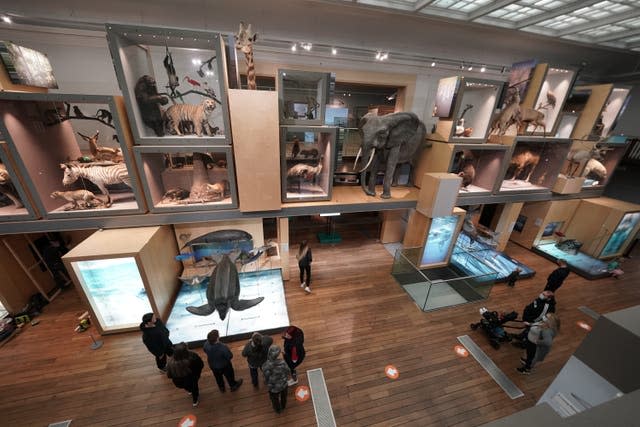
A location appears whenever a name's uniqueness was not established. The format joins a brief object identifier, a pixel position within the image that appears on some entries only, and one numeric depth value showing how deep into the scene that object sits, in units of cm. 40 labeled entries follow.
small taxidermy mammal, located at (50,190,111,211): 416
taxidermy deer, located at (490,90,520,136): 594
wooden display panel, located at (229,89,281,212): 405
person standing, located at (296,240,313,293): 538
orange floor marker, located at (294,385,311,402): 355
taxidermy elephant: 564
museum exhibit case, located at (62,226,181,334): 392
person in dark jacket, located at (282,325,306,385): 327
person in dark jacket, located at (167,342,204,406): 297
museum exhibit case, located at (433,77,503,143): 547
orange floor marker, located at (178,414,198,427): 323
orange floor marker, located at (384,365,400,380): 394
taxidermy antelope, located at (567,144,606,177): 668
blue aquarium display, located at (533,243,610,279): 655
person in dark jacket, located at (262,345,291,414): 298
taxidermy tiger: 423
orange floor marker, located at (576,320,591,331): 493
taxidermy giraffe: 418
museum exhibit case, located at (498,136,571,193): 668
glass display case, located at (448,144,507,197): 634
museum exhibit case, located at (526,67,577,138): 584
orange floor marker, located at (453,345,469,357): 433
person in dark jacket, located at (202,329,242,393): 317
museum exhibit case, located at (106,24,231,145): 365
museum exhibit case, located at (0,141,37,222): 365
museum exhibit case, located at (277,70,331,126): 463
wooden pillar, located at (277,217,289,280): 546
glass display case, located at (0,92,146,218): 364
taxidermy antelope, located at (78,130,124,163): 439
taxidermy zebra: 418
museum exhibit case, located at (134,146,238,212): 448
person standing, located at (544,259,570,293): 509
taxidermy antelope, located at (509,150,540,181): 700
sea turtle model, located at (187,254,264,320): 373
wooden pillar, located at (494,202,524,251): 713
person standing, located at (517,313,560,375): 363
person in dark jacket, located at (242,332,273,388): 319
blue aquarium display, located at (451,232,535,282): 636
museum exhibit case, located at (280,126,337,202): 485
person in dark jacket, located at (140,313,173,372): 339
